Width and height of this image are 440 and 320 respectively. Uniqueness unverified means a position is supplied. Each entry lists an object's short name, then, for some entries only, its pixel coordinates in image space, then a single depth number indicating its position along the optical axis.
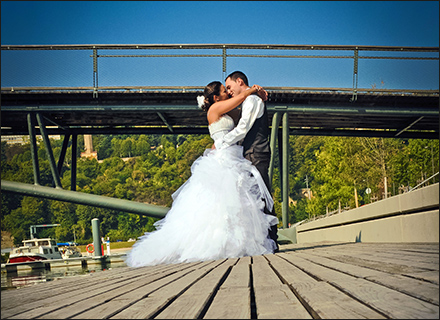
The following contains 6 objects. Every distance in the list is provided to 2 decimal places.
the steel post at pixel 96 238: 20.28
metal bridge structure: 13.12
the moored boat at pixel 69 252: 59.12
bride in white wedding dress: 5.37
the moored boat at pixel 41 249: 40.21
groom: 5.96
